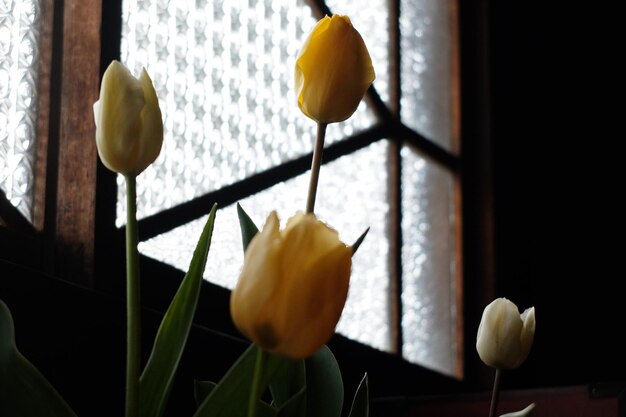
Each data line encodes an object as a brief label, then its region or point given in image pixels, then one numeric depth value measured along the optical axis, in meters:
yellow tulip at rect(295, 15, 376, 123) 0.98
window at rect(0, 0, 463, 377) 1.41
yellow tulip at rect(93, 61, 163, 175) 0.91
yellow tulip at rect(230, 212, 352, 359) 0.84
